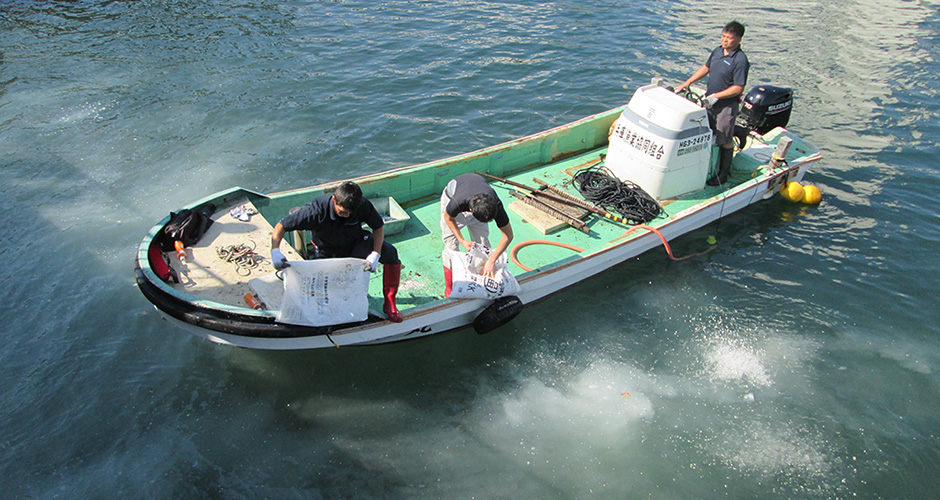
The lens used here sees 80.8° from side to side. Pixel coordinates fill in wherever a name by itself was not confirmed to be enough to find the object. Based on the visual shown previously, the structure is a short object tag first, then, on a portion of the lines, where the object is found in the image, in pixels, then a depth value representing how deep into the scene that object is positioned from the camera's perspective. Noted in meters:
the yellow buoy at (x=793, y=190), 8.82
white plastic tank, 7.49
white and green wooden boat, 5.60
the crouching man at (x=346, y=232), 4.97
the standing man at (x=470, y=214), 5.21
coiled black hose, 7.70
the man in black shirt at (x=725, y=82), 7.52
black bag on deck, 6.12
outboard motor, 9.12
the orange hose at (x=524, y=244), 7.02
